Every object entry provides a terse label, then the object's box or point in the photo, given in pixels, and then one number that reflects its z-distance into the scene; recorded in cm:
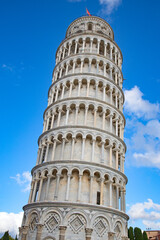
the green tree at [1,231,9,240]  4046
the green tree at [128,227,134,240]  4322
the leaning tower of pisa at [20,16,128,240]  1988
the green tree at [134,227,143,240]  4300
